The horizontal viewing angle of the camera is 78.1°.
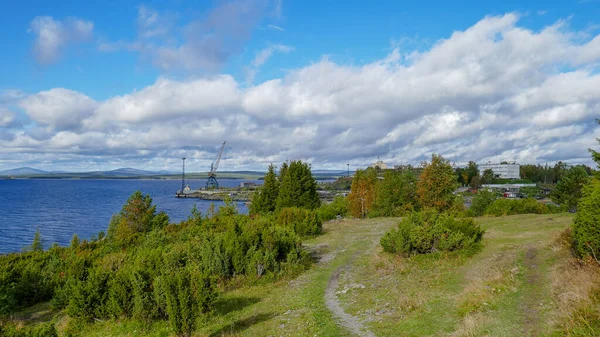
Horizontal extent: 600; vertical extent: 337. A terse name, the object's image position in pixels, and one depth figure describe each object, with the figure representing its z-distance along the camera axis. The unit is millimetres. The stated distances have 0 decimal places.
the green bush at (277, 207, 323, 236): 30203
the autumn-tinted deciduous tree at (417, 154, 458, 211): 38156
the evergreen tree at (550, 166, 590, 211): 47506
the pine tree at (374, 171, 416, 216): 48781
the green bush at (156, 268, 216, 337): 9680
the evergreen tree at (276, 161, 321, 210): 43656
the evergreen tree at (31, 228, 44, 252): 52494
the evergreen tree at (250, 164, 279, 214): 45869
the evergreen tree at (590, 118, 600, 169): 16375
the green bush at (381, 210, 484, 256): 17875
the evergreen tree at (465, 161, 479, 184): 172488
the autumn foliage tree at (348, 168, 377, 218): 54250
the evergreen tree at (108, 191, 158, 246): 41653
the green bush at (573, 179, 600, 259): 11570
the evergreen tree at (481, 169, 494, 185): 165000
